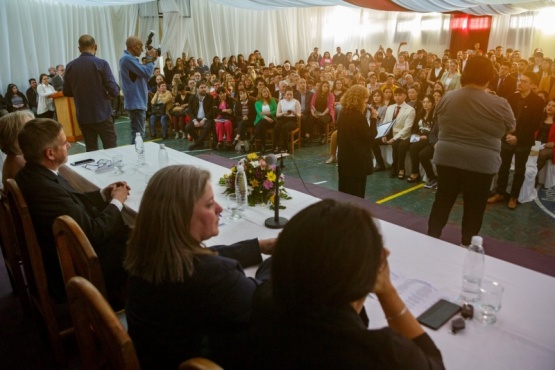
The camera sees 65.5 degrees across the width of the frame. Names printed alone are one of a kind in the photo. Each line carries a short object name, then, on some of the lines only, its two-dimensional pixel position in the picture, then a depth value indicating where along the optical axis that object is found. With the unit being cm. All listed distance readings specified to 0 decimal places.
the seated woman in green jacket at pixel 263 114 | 690
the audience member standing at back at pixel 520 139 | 427
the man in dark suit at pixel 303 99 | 731
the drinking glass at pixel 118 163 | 318
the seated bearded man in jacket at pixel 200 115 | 721
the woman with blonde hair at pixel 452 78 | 816
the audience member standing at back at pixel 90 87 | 439
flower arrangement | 245
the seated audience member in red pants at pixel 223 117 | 714
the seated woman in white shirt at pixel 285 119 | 681
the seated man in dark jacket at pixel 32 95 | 909
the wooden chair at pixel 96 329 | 97
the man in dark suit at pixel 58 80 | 923
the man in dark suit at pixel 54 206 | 203
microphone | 218
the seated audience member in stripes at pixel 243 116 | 701
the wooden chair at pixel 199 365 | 88
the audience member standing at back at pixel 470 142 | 266
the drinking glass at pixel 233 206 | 233
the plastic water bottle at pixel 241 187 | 242
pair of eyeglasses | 331
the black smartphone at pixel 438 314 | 139
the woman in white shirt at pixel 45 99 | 846
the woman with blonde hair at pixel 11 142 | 254
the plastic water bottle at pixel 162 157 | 321
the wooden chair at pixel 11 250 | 213
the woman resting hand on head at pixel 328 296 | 88
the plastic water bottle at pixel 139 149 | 347
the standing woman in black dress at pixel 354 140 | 342
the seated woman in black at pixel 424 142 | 513
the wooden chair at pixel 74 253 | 152
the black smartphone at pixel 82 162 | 342
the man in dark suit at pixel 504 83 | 737
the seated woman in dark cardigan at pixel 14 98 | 851
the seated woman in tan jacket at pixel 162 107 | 802
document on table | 150
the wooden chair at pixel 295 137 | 681
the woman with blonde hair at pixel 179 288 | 118
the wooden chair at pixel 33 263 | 184
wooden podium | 755
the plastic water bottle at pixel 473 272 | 153
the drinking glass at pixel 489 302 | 141
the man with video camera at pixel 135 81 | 475
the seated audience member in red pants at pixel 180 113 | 800
